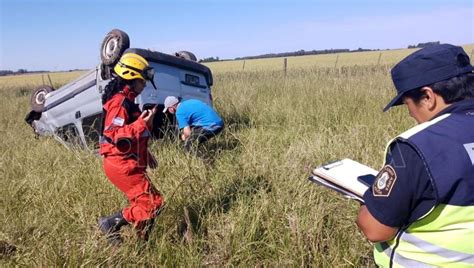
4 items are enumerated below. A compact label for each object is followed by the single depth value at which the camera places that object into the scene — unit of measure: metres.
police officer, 1.38
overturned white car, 5.54
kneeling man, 5.68
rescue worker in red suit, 3.12
